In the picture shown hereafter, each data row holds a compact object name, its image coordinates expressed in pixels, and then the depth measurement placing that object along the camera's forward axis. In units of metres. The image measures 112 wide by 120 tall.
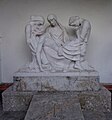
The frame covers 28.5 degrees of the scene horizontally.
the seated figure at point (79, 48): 3.71
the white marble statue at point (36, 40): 3.71
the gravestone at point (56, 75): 3.36
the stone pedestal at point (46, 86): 3.44
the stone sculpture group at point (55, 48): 3.71
